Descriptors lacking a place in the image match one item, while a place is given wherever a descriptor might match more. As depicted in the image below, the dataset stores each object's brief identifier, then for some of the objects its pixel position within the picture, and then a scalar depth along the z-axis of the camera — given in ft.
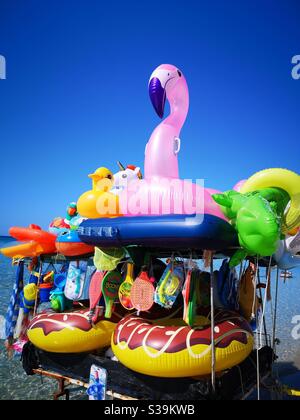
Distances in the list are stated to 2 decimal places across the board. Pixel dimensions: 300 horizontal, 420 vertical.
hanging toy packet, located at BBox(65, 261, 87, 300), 16.79
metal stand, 11.05
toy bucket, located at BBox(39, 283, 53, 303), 18.57
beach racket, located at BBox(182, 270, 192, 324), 12.16
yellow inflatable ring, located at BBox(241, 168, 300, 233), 10.79
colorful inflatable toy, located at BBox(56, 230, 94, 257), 16.66
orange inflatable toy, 18.60
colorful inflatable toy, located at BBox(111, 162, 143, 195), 14.75
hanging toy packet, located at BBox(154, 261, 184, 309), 12.64
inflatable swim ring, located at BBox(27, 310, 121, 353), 14.83
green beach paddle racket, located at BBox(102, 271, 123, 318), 15.01
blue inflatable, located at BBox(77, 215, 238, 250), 10.12
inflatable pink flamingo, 11.17
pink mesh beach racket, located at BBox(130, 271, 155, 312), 13.01
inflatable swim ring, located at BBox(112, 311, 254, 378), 11.30
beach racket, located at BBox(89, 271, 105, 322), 15.23
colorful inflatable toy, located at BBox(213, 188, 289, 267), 9.55
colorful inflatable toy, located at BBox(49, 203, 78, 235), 18.86
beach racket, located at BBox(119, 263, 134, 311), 14.08
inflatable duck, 13.62
